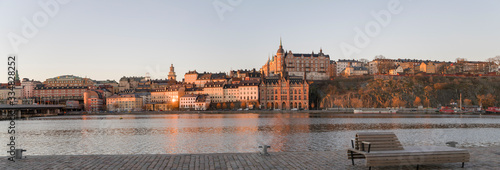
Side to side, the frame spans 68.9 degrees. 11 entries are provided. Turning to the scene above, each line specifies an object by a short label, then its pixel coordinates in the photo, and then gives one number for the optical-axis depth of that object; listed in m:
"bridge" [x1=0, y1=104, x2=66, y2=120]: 109.60
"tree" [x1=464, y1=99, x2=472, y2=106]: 124.00
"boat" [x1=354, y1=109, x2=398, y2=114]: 109.38
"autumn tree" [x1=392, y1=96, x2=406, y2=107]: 126.25
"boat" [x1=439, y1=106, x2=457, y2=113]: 104.89
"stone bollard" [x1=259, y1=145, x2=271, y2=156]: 14.93
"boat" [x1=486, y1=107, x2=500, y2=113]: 101.11
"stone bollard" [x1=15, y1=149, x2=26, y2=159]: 13.84
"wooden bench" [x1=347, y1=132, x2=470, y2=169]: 11.20
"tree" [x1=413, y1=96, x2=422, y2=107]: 126.25
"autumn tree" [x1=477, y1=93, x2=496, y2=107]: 120.62
